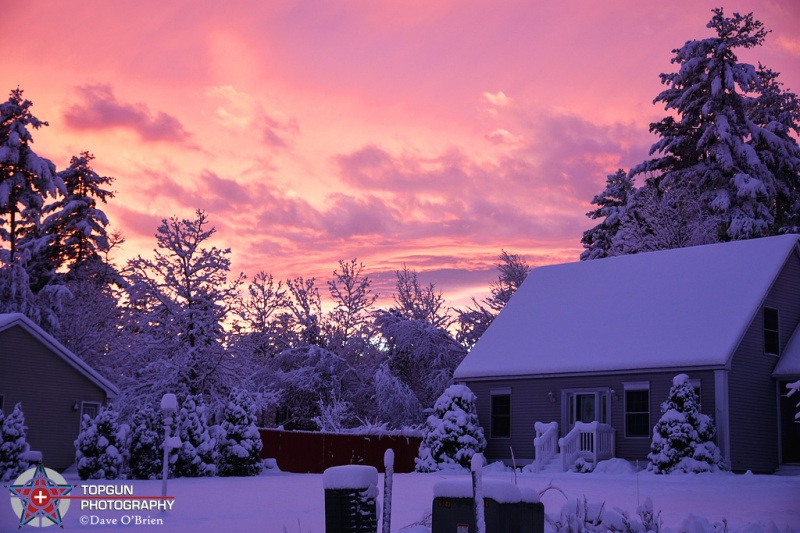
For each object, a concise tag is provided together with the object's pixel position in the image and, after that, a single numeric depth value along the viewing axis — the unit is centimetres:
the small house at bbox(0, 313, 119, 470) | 3459
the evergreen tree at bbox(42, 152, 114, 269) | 5616
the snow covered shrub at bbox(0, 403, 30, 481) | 3000
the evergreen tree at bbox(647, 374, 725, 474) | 2889
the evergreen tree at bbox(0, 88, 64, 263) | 5066
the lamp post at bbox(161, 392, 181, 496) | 2125
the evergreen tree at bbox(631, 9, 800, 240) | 5056
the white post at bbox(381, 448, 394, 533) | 1162
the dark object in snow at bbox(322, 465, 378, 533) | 1279
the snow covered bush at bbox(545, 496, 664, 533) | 1443
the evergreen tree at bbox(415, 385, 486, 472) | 3416
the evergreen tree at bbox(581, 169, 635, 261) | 5700
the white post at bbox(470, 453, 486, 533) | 1032
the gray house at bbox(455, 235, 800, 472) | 3097
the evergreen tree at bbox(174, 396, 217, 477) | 3256
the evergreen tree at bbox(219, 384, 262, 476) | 3394
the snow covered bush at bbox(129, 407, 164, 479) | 3197
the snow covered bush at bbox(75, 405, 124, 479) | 3116
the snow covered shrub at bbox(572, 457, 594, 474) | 3114
